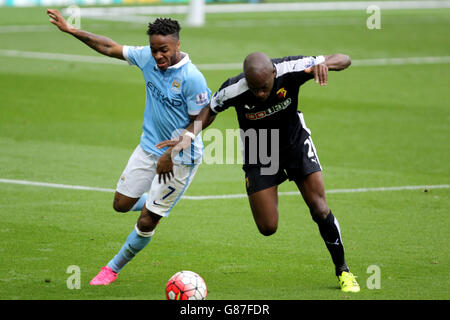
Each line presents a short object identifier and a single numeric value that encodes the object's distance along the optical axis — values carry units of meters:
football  15.87
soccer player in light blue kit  17.55
